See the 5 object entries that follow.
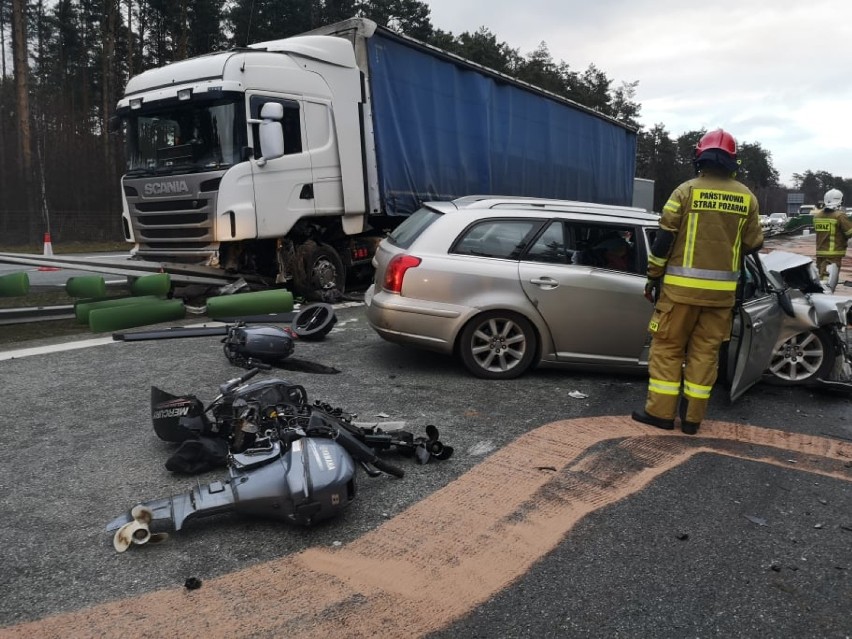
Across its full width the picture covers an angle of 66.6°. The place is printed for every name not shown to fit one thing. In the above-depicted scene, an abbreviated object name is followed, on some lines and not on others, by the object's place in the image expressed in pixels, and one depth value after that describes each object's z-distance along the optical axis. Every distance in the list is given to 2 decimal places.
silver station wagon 5.17
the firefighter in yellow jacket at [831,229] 10.04
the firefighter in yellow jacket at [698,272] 4.14
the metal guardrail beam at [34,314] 7.74
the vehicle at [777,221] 48.69
